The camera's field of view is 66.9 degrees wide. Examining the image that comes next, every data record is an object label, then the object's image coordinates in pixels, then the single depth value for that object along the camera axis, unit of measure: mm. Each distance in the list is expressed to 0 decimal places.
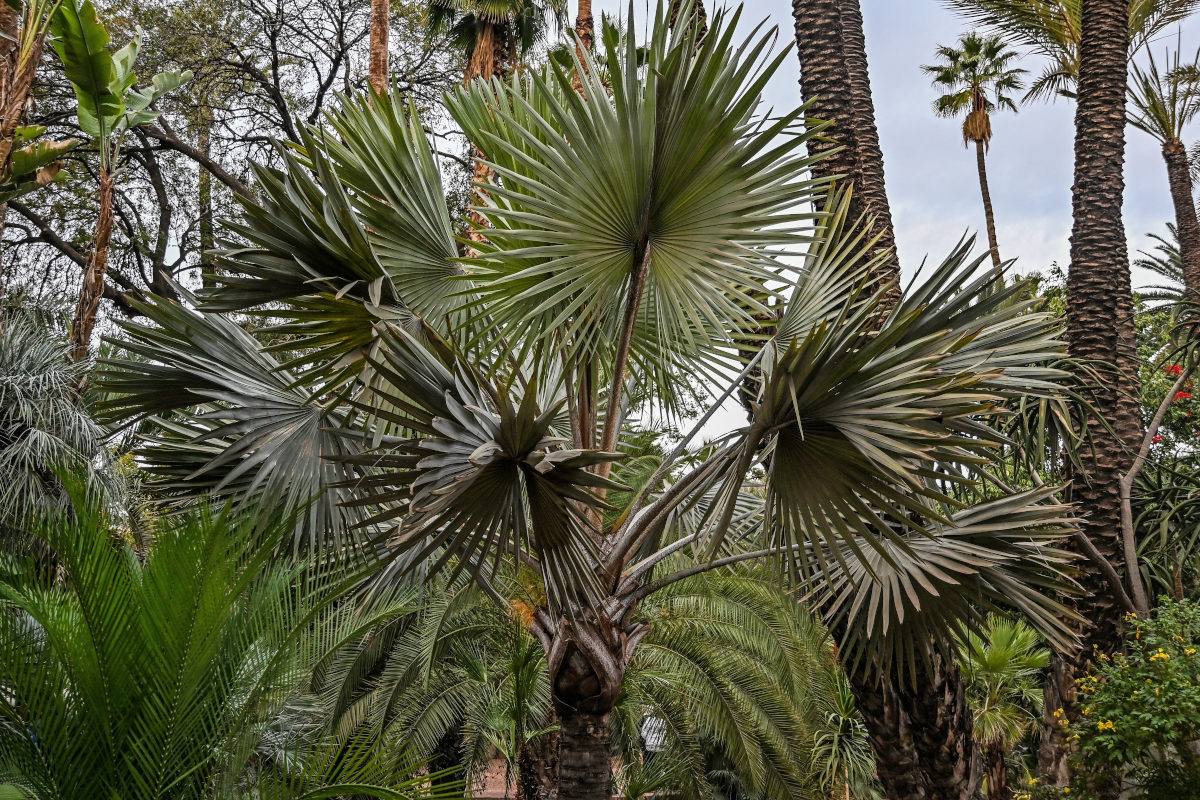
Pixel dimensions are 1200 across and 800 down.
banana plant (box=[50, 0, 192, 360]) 7633
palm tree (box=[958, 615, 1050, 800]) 9406
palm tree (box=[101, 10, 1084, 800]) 3385
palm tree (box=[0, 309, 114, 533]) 7609
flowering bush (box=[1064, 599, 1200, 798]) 5719
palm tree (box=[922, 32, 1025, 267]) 22875
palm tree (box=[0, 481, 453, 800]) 3490
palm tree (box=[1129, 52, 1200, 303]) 15634
